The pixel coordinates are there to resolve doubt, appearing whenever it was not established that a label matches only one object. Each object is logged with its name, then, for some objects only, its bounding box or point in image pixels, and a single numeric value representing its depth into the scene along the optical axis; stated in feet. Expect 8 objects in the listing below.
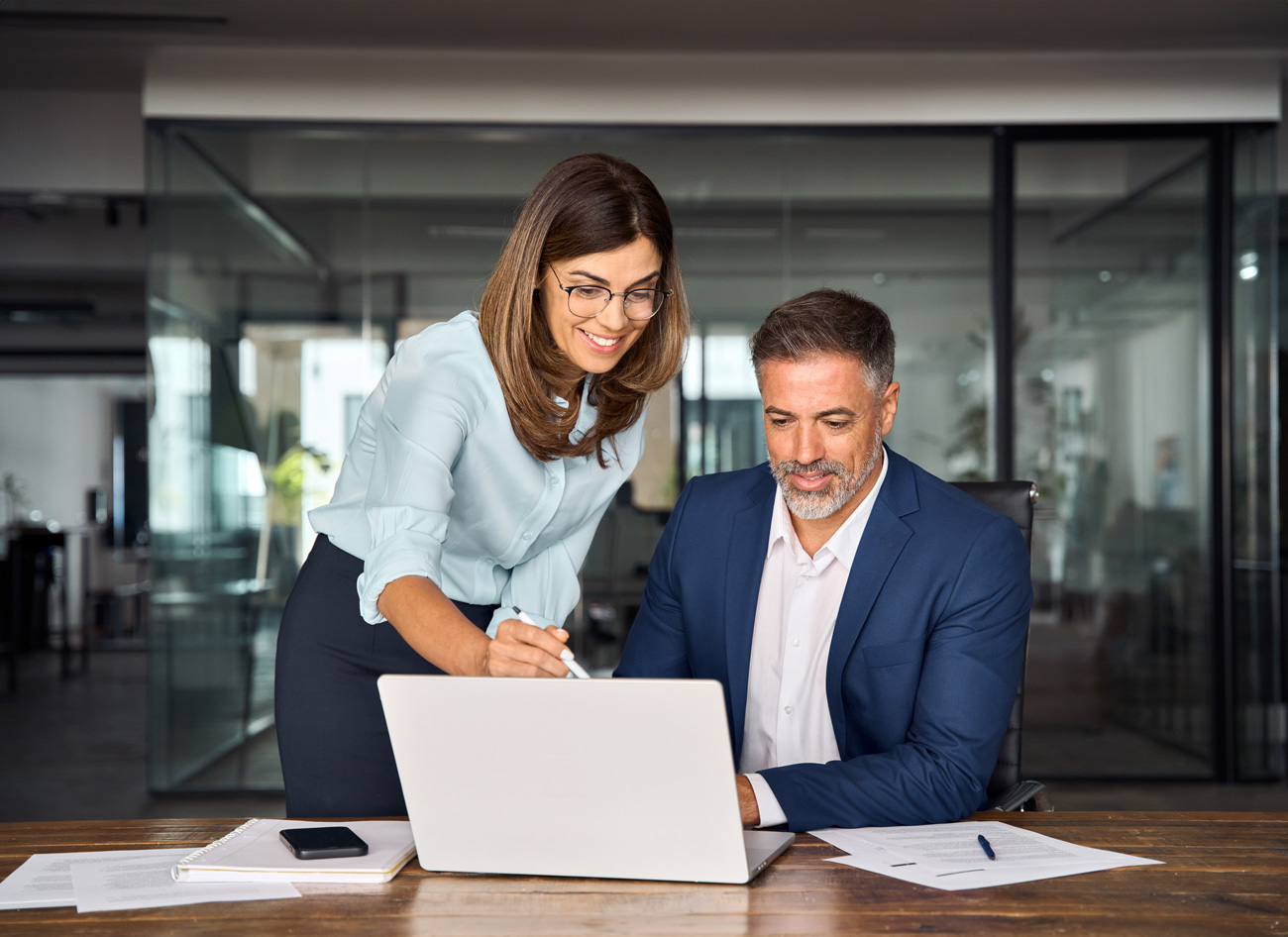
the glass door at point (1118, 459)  15.85
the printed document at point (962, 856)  3.75
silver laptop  3.29
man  5.33
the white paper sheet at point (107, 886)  3.54
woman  4.87
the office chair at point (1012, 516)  6.55
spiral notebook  3.73
